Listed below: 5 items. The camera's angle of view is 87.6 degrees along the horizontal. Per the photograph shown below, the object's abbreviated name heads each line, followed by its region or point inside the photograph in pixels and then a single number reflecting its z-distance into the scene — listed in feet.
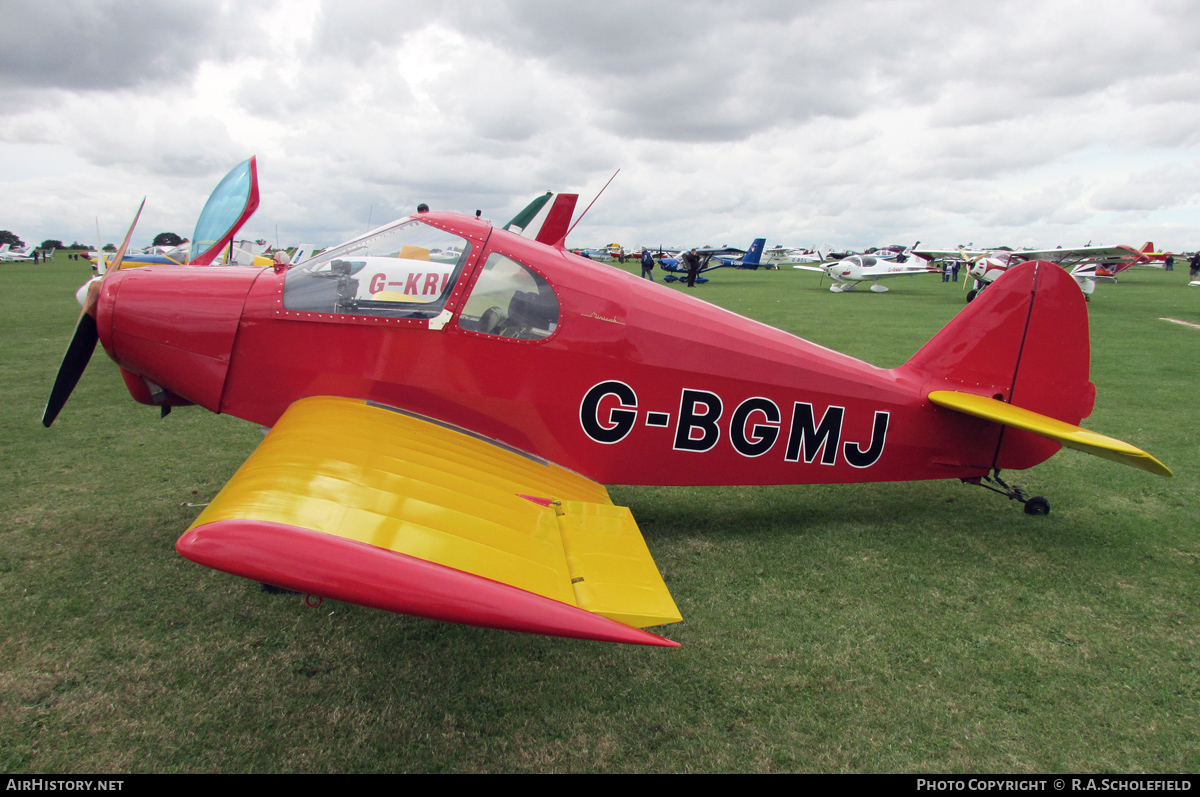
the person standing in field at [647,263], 108.36
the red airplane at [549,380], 10.42
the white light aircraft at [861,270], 110.20
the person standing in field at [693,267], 106.32
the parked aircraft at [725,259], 135.83
